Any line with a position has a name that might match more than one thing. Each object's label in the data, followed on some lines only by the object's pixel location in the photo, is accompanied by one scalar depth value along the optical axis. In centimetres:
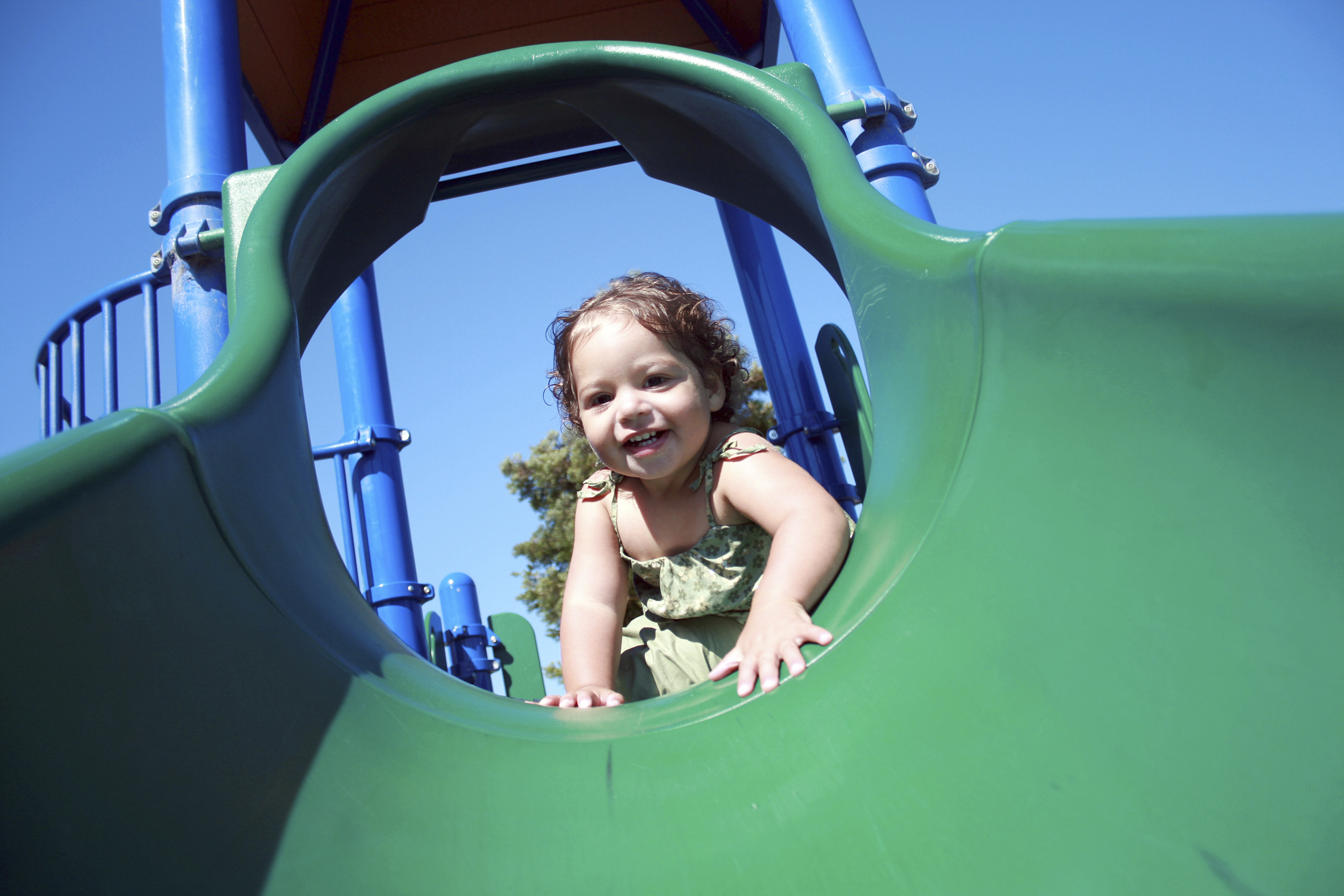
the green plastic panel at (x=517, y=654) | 289
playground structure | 55
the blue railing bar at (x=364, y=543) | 246
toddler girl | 127
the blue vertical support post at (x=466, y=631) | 301
